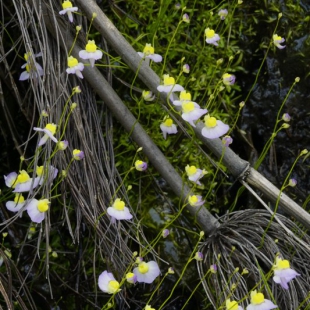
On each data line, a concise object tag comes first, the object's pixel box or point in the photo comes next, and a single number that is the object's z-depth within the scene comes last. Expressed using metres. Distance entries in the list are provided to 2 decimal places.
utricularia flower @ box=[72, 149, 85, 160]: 0.52
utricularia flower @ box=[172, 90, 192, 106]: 0.54
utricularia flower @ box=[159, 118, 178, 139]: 0.56
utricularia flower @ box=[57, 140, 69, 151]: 0.51
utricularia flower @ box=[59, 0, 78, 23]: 0.53
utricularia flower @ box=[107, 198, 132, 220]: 0.53
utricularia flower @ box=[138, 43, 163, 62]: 0.55
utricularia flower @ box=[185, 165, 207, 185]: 0.55
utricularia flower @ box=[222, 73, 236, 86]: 0.56
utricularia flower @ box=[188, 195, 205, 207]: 0.54
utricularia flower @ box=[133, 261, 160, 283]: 0.53
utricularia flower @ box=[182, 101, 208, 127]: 0.53
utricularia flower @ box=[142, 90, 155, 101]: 0.55
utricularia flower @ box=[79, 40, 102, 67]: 0.54
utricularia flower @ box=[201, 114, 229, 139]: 0.54
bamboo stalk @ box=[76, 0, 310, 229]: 0.54
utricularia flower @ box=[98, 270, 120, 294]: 0.51
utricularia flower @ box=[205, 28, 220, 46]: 0.57
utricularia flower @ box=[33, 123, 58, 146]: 0.51
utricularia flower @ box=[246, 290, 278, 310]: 0.51
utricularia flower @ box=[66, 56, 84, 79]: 0.54
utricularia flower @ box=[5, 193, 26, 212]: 0.53
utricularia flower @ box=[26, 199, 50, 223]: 0.52
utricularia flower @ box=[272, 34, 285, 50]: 0.57
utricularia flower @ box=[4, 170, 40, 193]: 0.53
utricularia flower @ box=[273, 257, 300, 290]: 0.51
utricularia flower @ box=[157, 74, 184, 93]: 0.54
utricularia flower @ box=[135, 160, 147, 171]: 0.53
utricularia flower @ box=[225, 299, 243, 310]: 0.51
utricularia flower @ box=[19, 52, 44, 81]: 0.54
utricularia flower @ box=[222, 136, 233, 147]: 0.54
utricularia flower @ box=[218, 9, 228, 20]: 0.58
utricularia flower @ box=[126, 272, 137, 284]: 0.51
